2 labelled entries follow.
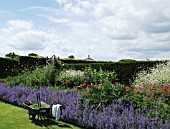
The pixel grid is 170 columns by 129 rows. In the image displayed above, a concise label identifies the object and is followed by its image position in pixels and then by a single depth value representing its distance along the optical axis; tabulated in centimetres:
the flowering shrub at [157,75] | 751
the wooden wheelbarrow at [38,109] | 421
